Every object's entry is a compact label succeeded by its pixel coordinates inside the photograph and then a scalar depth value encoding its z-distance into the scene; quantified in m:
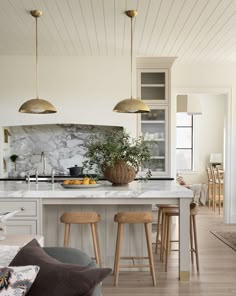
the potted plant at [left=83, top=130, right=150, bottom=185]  4.61
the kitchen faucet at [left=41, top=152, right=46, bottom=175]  7.19
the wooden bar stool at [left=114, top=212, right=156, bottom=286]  4.11
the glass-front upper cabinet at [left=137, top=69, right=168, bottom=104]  7.14
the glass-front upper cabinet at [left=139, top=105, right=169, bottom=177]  7.17
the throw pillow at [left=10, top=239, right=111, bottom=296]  1.92
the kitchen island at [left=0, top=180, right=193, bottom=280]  4.21
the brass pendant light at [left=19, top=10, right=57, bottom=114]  4.63
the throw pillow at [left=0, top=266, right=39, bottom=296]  1.89
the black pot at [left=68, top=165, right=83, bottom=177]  6.80
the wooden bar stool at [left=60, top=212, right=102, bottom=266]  4.15
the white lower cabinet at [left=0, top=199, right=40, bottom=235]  4.25
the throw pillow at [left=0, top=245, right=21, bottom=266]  2.30
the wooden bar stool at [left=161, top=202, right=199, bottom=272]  4.68
